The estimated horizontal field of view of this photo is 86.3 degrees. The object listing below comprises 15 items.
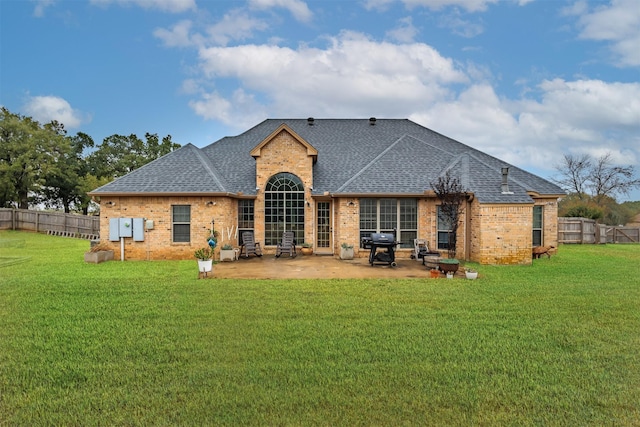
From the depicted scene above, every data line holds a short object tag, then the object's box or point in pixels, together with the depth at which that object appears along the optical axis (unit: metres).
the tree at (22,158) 30.02
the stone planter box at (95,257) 13.06
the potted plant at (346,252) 14.26
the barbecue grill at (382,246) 12.41
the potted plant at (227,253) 13.80
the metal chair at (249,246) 14.68
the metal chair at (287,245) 14.70
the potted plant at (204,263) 10.38
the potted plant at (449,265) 10.60
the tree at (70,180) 34.97
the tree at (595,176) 34.53
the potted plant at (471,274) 10.20
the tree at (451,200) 11.98
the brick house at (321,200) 13.48
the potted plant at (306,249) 15.58
